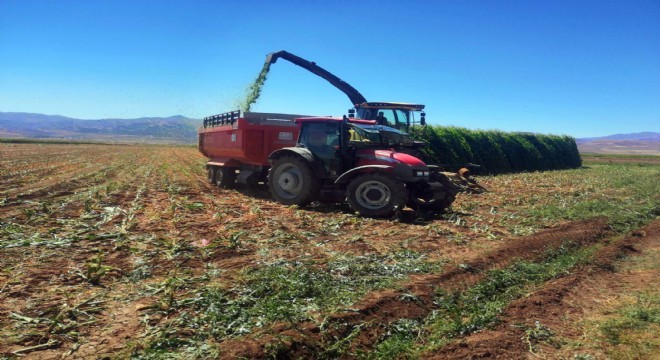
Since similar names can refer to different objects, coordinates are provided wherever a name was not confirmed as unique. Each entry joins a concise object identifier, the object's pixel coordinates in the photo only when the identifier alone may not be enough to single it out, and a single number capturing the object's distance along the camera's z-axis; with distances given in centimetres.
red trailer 1201
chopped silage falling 1582
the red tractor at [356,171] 891
